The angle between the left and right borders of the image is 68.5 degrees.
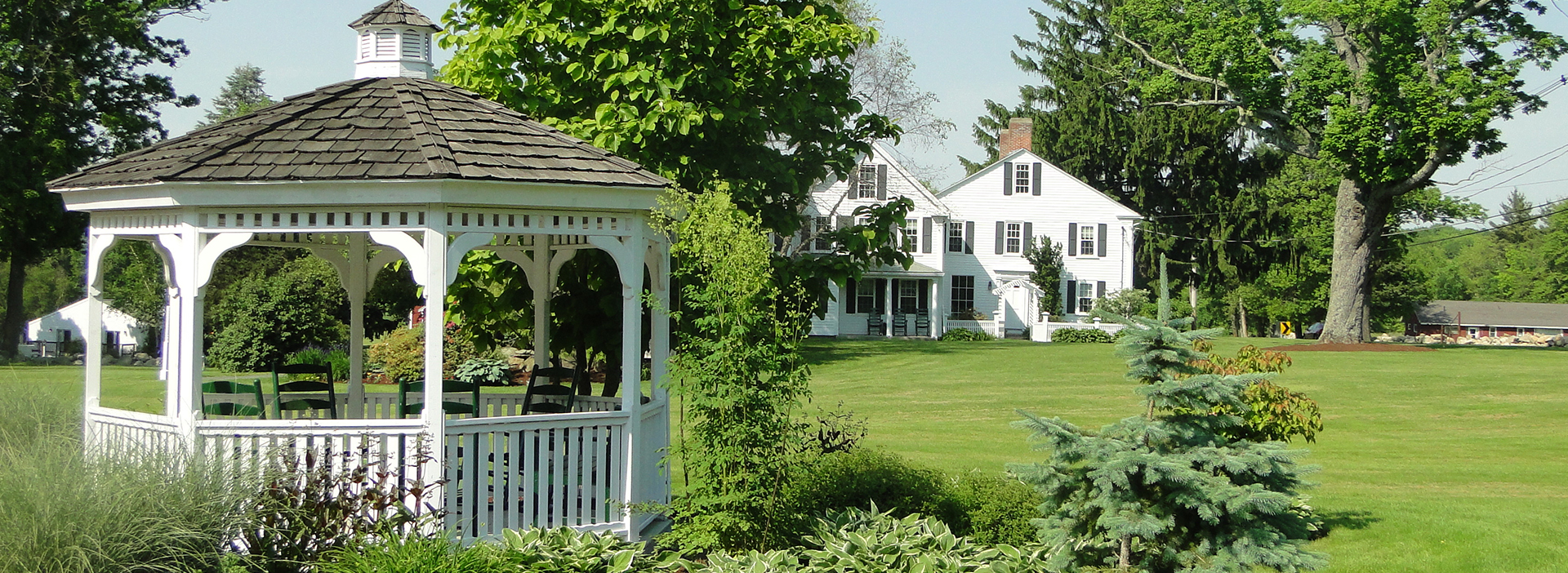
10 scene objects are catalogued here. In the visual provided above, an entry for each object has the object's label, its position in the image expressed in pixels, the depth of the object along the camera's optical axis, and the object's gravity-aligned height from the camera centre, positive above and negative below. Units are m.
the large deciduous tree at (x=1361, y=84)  31.69 +6.61
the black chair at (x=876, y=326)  42.38 -0.63
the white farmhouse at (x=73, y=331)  45.22 -1.29
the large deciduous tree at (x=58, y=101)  32.03 +5.95
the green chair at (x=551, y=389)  9.46 -0.70
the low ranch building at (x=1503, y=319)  80.00 -0.45
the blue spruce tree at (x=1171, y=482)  7.22 -1.12
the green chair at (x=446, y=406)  9.29 -0.82
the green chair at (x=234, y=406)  8.88 -0.78
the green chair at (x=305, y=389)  9.00 -0.75
